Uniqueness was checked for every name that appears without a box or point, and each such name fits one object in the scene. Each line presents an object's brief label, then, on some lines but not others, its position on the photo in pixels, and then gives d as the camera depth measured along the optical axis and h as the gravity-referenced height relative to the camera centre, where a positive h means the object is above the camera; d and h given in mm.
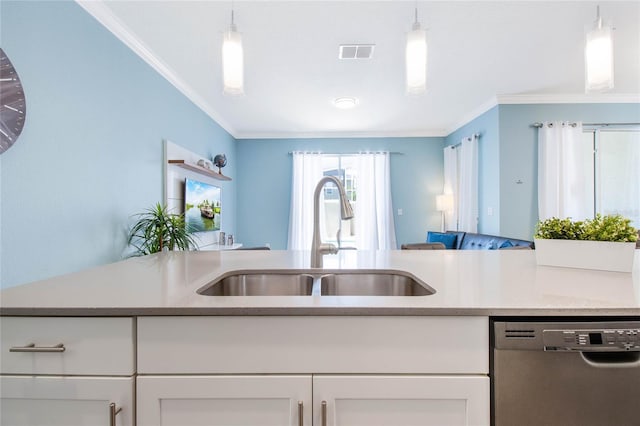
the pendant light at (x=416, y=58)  1471 +772
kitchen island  717 -353
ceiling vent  2561 +1427
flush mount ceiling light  3756 +1436
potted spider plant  2383 -153
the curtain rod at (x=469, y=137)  4258 +1121
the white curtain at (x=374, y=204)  5387 +184
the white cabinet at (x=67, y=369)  717 -369
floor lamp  5023 +192
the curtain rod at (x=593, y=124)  3791 +1143
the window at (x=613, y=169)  3861 +580
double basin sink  1191 -274
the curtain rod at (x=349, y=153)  5465 +1129
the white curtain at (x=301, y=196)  5445 +333
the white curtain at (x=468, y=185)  4324 +426
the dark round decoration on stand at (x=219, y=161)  4141 +745
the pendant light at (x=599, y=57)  1423 +752
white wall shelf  2975 +512
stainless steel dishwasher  722 -412
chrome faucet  1195 -15
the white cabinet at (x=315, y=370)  729 -380
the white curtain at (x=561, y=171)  3754 +536
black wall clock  1398 +529
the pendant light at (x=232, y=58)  1508 +785
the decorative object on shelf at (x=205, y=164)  3422 +595
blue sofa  3182 -340
